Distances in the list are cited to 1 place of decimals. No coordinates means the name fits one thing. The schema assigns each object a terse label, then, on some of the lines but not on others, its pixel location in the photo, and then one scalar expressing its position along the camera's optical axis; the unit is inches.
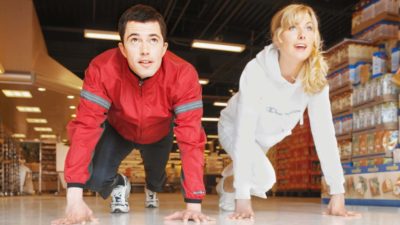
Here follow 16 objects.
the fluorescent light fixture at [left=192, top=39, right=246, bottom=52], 371.6
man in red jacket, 74.0
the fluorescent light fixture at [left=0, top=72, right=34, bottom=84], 341.7
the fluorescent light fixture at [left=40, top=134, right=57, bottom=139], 768.9
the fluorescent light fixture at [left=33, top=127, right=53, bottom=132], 687.7
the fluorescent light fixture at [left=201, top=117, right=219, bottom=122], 767.3
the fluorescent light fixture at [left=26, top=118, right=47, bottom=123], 602.9
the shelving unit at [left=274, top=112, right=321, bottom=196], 338.0
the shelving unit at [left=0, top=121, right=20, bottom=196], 446.0
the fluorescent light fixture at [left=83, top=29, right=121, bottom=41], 346.6
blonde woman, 86.6
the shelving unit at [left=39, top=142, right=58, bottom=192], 601.0
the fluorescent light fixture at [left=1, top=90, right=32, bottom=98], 404.5
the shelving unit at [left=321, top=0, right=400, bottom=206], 154.9
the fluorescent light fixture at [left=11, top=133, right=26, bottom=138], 778.4
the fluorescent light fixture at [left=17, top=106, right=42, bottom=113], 508.4
